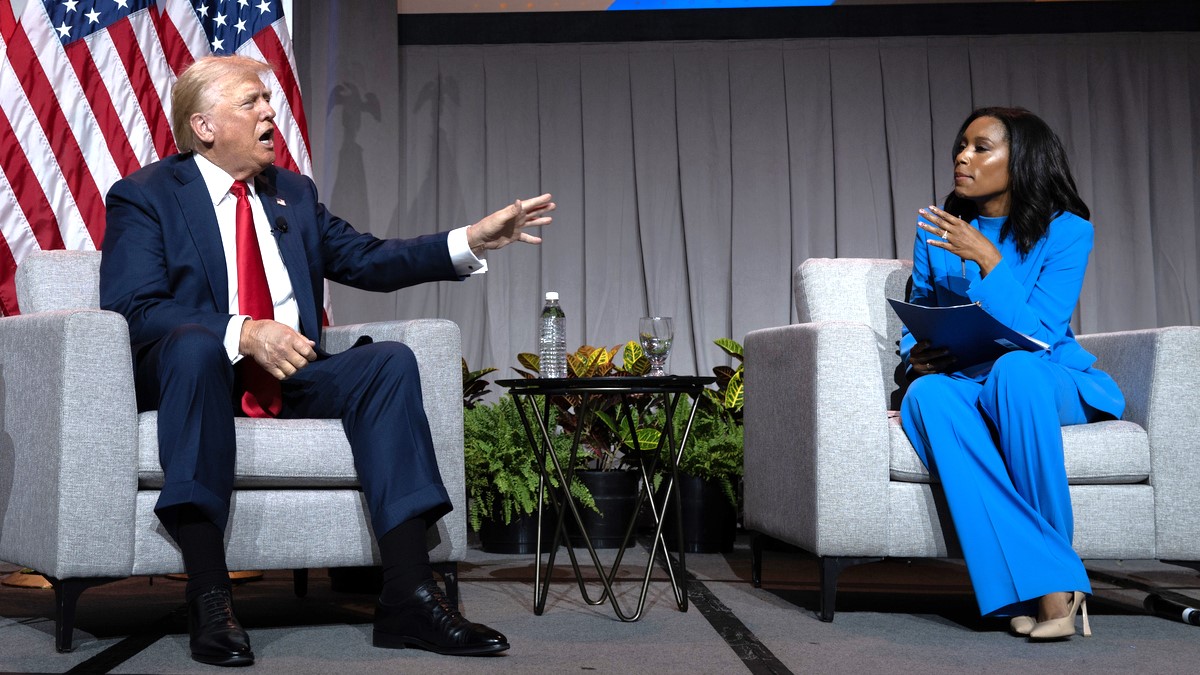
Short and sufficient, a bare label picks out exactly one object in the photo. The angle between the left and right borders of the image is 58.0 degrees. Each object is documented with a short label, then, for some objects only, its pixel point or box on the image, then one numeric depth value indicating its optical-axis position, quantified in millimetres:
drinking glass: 2568
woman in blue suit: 2062
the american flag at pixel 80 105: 3383
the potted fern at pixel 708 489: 3670
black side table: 2227
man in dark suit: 1881
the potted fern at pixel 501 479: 3539
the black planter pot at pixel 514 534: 3684
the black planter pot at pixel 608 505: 3736
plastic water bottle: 2582
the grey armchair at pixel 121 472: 1899
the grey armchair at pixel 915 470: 2230
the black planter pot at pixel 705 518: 3678
